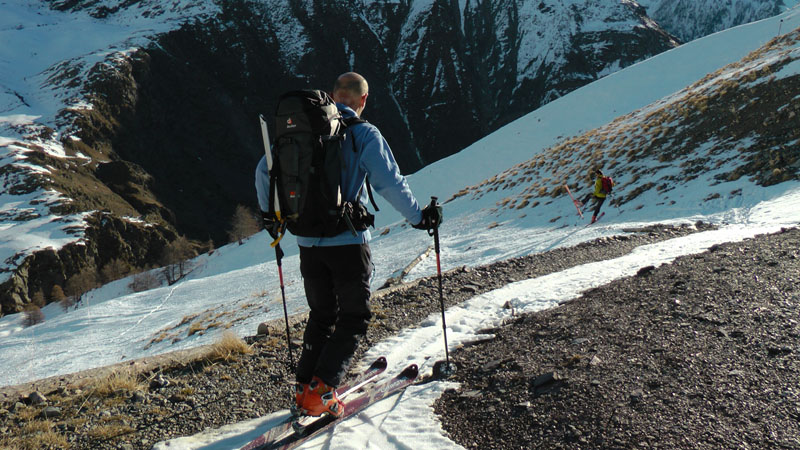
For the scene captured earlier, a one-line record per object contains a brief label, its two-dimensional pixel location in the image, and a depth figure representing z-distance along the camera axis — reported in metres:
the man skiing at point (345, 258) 3.56
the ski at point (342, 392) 3.61
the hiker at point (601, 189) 15.38
